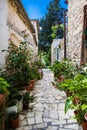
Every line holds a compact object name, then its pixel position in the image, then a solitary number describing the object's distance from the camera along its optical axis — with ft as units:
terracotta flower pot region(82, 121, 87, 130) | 4.81
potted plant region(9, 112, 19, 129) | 6.14
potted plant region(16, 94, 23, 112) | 7.41
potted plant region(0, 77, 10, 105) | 5.28
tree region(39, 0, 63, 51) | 45.47
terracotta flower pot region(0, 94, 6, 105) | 5.08
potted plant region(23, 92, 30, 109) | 7.92
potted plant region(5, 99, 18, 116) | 6.62
